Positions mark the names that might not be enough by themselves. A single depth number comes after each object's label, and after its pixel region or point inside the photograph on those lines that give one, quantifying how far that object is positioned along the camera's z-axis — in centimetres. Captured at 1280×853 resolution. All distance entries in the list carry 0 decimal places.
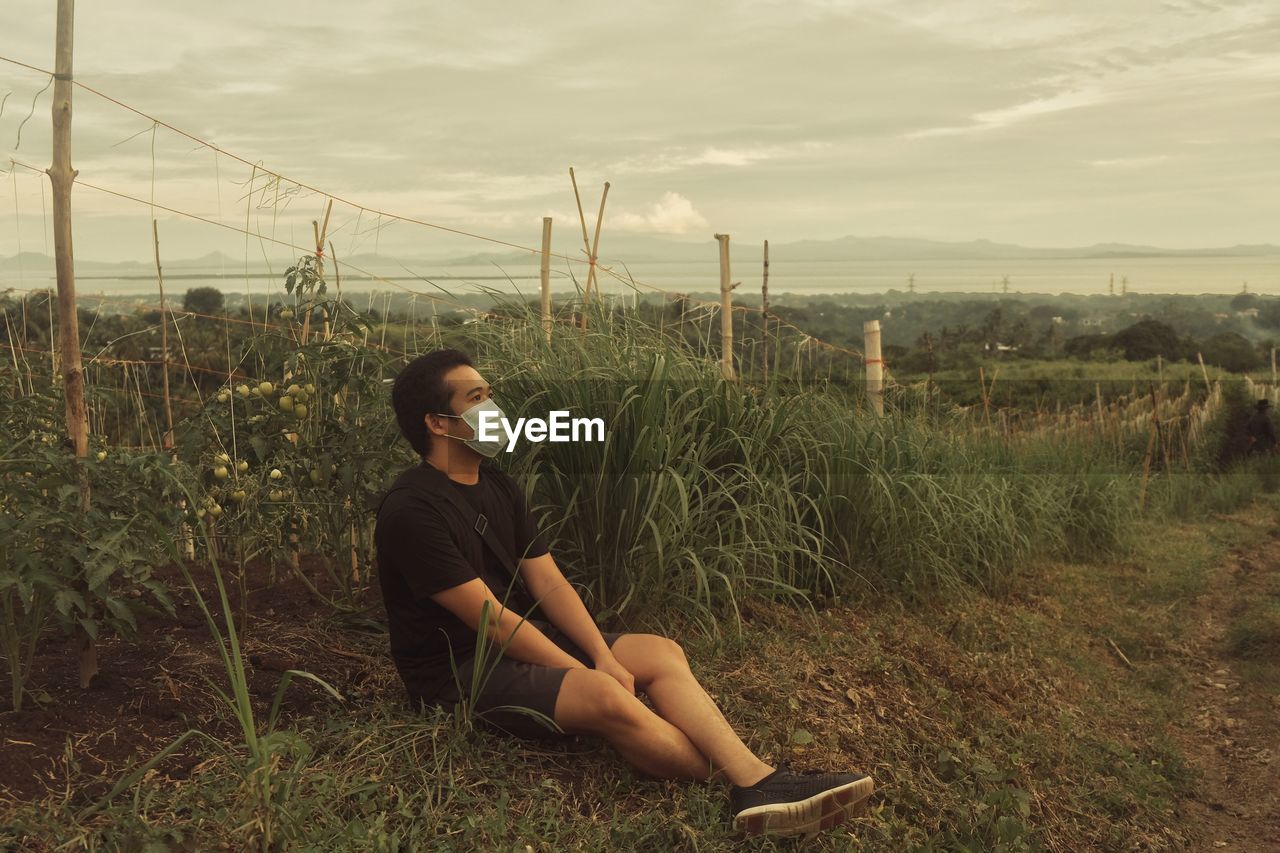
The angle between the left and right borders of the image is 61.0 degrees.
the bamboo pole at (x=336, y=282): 422
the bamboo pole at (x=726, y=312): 595
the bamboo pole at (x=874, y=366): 712
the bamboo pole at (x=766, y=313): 578
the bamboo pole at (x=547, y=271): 573
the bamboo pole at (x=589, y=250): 531
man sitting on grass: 303
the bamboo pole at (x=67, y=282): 332
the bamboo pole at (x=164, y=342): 514
